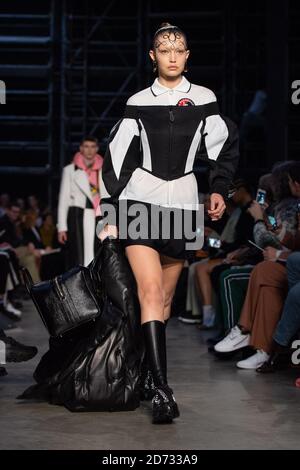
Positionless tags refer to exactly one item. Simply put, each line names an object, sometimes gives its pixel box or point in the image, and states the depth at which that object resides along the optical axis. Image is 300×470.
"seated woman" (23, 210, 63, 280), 16.10
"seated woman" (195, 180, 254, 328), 10.21
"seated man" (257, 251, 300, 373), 7.43
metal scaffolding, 20.17
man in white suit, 12.05
